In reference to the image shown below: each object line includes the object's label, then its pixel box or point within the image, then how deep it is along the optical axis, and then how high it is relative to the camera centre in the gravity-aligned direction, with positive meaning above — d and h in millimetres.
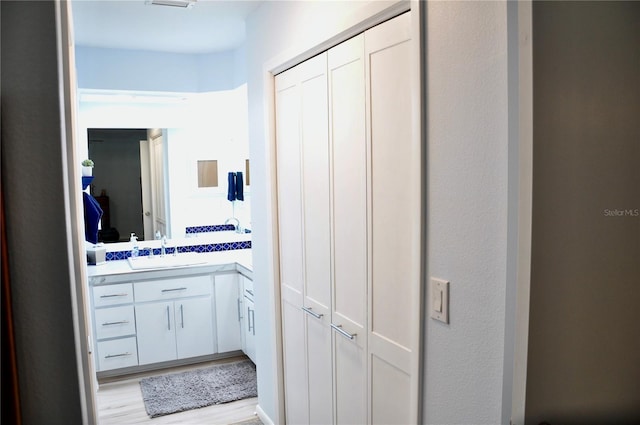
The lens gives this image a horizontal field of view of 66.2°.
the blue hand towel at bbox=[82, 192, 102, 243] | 3457 -218
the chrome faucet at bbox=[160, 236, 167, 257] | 4071 -526
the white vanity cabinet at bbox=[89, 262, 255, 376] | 3488 -989
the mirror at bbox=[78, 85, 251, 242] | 3828 +219
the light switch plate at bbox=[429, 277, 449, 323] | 1311 -326
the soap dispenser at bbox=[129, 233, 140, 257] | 3996 -510
